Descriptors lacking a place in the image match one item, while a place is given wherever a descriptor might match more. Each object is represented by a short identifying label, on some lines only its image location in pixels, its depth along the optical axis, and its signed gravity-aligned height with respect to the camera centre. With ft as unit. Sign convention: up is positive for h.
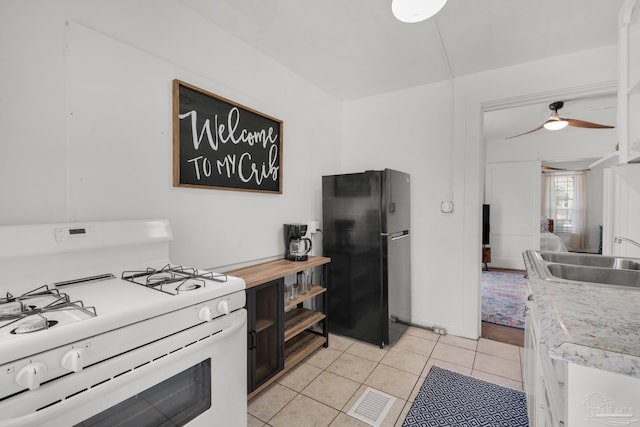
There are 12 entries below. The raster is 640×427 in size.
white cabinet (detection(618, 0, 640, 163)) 3.95 +1.80
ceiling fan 11.30 +3.40
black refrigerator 8.23 -1.27
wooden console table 5.91 -2.66
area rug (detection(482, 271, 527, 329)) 10.60 -3.86
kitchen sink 5.15 -0.96
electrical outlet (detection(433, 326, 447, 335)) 9.37 -3.86
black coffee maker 7.93 -0.90
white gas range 2.52 -1.24
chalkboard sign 5.81 +1.45
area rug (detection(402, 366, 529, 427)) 5.54 -3.96
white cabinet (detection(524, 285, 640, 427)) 2.01 -1.33
